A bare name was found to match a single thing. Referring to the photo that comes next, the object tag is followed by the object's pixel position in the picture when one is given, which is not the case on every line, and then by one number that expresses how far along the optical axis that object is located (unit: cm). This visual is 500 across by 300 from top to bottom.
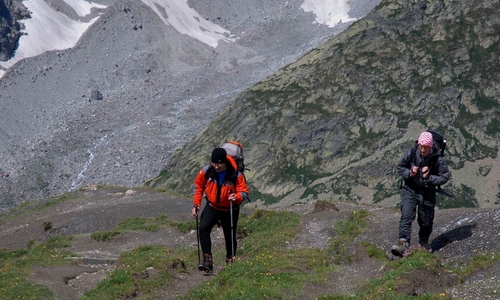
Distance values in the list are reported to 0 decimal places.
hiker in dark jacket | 2142
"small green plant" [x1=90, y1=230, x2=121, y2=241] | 4088
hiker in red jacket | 2197
